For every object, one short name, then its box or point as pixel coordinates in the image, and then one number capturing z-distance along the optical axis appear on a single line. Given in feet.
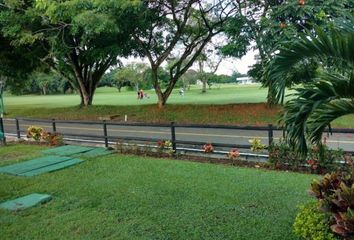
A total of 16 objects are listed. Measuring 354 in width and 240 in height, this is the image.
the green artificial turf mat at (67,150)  34.96
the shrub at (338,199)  11.21
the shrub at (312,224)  12.39
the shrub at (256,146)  29.09
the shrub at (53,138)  40.52
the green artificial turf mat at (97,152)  33.83
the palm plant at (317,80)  11.05
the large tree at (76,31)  46.88
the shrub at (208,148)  31.89
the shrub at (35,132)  43.27
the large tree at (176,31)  61.72
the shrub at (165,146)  33.13
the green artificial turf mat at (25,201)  19.95
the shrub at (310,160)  24.80
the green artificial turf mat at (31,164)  28.70
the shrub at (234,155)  29.45
